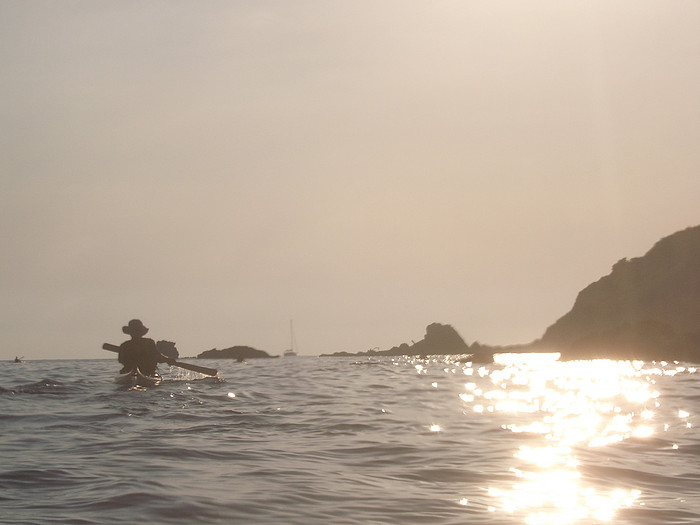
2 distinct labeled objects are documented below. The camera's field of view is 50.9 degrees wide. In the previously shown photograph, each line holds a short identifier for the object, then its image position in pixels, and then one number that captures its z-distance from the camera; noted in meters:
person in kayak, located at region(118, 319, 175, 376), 25.88
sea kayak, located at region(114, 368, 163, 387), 25.92
